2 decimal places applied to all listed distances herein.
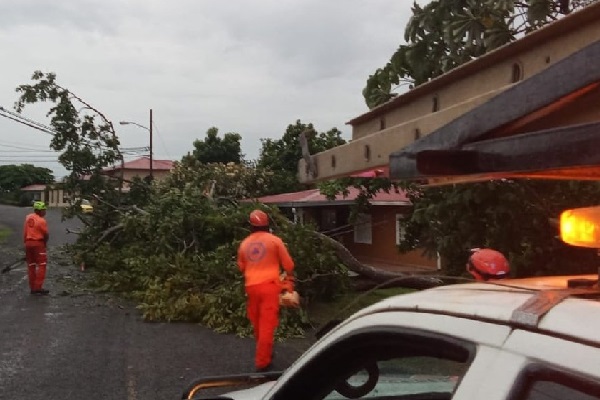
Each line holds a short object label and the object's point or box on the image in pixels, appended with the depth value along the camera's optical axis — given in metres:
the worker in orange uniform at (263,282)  7.84
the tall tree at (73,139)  18.98
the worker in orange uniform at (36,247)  14.06
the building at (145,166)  72.19
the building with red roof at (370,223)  21.88
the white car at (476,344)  1.37
